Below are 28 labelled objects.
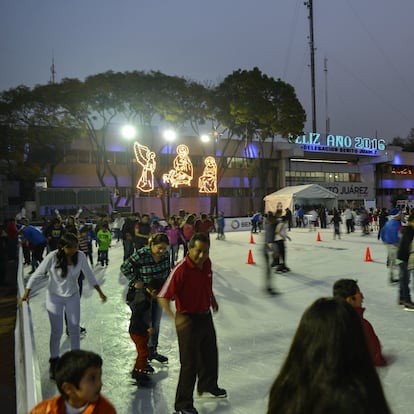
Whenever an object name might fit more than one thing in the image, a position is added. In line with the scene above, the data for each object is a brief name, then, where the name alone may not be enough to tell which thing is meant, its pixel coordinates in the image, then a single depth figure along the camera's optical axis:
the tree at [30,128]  30.94
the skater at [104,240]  11.55
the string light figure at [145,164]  29.68
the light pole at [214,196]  36.09
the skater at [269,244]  8.25
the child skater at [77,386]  1.75
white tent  31.73
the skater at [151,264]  4.10
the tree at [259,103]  35.09
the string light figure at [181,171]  30.97
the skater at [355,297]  2.81
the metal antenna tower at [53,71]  47.84
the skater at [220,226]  20.97
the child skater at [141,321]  4.02
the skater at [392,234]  7.99
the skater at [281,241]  9.65
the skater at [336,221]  19.08
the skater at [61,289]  4.21
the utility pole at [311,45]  41.28
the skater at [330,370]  1.19
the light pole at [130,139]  27.31
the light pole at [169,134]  29.00
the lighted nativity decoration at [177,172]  30.03
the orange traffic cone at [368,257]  12.23
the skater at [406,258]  6.35
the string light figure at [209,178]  32.84
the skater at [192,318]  3.35
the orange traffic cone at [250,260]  12.53
